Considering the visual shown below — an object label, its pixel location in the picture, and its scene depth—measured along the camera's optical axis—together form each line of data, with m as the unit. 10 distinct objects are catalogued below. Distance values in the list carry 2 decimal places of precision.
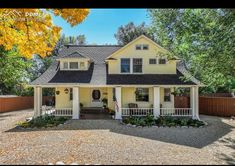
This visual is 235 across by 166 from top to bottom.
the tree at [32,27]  4.87
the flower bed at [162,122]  8.87
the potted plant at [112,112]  11.25
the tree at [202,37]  6.59
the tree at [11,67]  14.36
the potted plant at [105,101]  12.49
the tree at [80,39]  31.85
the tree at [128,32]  26.10
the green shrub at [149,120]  9.03
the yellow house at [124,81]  10.65
